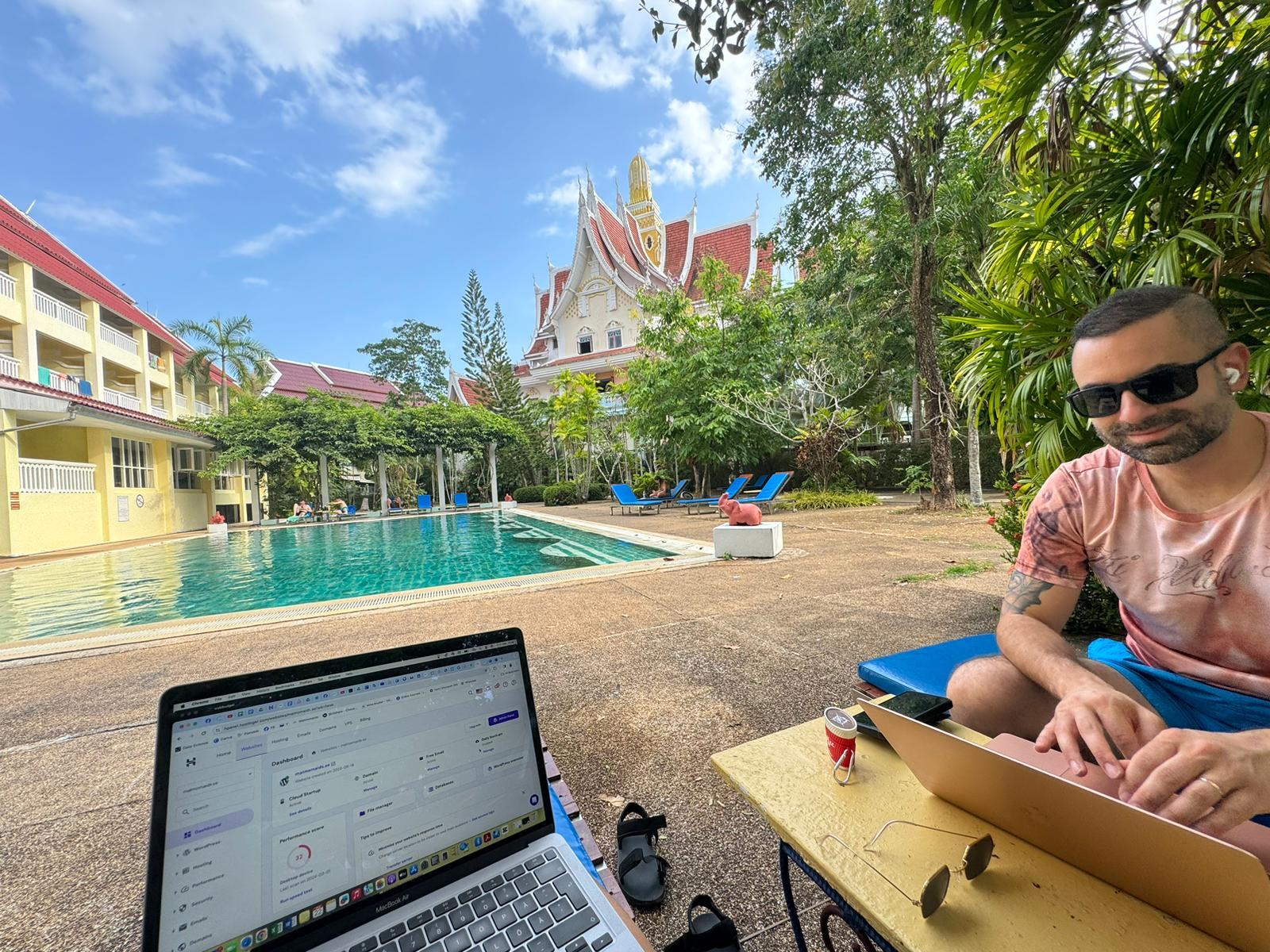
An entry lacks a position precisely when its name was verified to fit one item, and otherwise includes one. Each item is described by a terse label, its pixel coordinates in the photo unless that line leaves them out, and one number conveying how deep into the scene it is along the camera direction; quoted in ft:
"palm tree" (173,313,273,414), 68.39
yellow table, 1.98
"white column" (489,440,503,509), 70.69
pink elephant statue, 20.65
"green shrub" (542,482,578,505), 68.28
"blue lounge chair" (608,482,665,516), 46.73
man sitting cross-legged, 3.66
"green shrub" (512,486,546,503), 78.02
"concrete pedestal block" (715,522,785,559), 19.62
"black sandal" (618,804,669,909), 4.20
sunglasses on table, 2.03
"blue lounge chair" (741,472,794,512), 38.45
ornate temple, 78.48
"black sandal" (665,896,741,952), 3.04
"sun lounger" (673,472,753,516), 41.09
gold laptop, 1.75
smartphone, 3.22
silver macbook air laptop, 2.21
